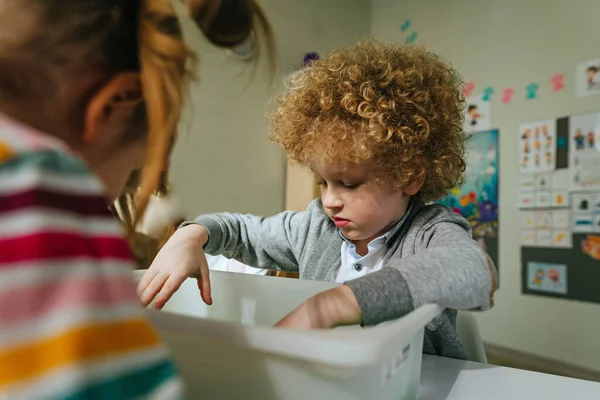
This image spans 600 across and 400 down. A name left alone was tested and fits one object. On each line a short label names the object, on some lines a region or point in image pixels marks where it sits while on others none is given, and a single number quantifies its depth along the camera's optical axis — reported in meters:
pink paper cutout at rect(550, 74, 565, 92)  1.58
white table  0.44
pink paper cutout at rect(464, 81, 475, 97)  1.84
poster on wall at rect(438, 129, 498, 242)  1.76
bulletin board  1.50
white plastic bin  0.27
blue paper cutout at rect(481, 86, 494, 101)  1.78
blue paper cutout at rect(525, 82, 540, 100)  1.65
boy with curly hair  0.64
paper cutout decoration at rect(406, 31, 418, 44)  2.02
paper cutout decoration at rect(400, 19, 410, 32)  2.07
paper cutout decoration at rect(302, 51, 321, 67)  1.56
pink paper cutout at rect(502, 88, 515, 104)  1.72
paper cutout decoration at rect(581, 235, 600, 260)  1.48
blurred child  0.18
